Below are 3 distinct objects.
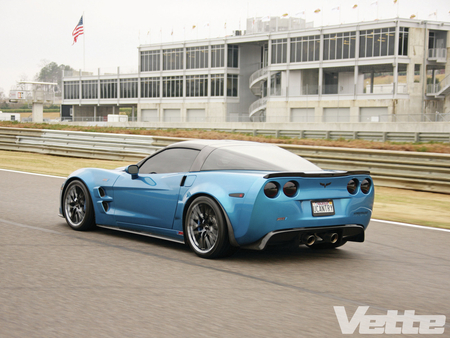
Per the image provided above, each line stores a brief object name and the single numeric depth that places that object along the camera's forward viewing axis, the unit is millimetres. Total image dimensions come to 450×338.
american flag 76750
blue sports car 5578
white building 58188
